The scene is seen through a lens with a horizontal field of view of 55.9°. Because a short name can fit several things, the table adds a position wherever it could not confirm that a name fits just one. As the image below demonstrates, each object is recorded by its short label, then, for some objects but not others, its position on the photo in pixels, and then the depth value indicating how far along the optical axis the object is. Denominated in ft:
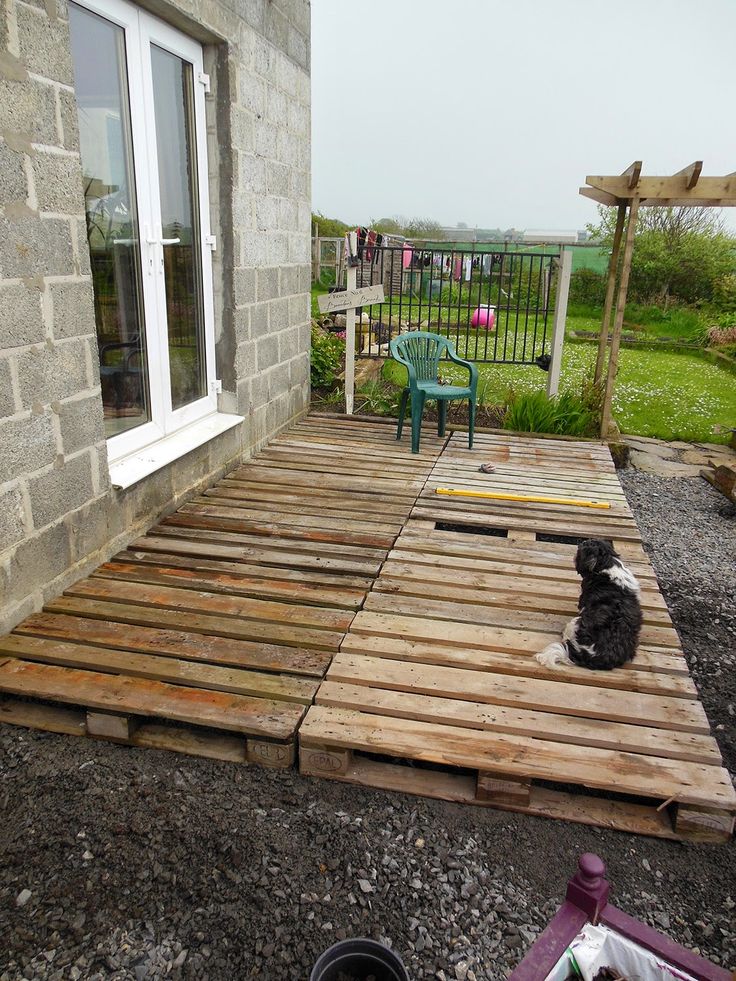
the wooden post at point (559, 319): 20.43
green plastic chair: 16.97
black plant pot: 4.64
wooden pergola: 17.49
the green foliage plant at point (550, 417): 20.17
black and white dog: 8.21
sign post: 19.75
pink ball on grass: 42.01
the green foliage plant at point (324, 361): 22.38
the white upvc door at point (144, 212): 10.43
